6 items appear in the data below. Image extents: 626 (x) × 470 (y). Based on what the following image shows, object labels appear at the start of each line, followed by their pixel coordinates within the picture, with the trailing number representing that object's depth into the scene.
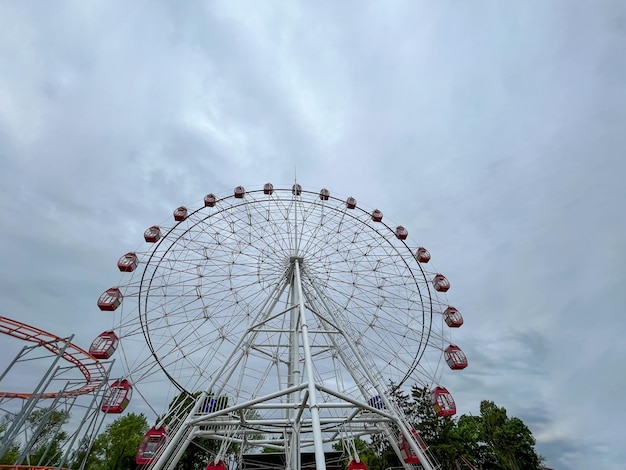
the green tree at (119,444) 33.12
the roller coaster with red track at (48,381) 11.77
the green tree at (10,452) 31.28
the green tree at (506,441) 34.12
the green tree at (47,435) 32.09
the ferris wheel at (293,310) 14.07
